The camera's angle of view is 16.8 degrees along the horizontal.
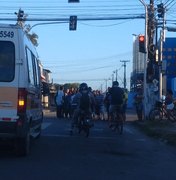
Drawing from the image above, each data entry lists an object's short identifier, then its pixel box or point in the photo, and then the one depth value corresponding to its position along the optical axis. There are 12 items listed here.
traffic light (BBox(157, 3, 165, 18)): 37.67
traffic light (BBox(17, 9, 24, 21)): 38.84
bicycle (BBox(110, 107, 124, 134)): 21.27
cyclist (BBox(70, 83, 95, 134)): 19.25
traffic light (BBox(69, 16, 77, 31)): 36.47
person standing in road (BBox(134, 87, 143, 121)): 30.56
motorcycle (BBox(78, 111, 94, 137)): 18.97
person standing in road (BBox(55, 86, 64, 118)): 33.22
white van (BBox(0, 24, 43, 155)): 11.96
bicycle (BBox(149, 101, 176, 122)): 29.16
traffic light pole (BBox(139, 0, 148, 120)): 30.25
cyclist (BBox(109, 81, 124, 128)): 21.33
